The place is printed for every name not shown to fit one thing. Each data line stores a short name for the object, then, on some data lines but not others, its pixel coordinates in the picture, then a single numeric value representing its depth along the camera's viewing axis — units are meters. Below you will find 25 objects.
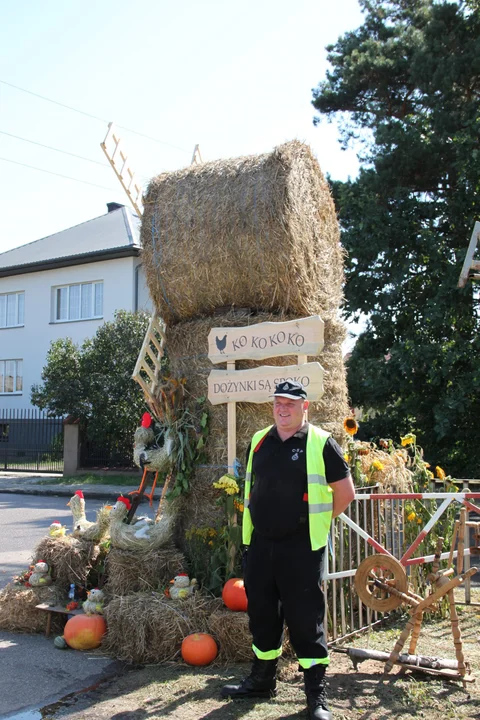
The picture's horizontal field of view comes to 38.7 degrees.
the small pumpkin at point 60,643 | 5.05
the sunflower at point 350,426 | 5.60
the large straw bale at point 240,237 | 5.45
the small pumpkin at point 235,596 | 4.71
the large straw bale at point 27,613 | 5.53
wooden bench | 5.31
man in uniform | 3.82
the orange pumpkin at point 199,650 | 4.52
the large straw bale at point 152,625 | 4.72
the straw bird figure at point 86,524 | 5.95
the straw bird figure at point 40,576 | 5.67
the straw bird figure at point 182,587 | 4.94
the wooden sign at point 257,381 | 5.07
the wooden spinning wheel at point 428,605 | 4.11
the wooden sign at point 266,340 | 5.18
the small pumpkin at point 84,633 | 4.98
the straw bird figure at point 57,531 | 6.06
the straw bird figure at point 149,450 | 5.62
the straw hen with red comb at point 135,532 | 5.39
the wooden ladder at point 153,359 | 6.05
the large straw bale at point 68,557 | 5.77
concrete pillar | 20.48
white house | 24.42
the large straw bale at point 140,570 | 5.30
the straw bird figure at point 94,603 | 5.19
